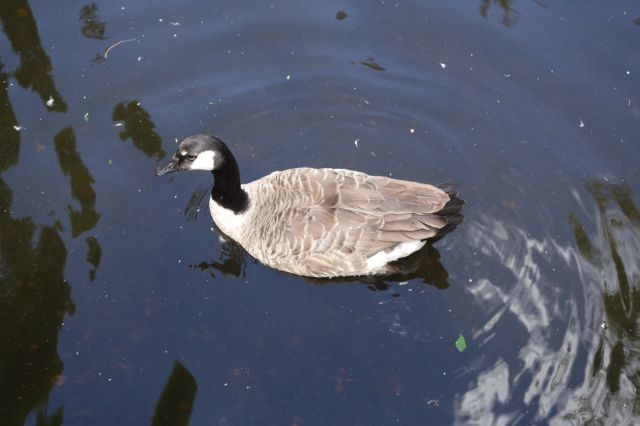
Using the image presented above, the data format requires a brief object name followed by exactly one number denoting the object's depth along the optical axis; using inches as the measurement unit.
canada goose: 235.9
